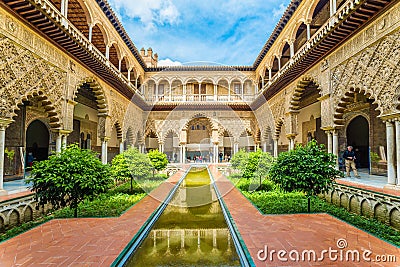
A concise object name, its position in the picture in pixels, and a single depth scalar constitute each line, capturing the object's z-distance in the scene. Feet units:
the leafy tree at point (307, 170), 17.52
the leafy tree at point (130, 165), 27.30
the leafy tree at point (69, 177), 15.81
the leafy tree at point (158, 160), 40.75
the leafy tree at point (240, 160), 32.73
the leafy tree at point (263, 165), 29.40
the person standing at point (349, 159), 29.84
